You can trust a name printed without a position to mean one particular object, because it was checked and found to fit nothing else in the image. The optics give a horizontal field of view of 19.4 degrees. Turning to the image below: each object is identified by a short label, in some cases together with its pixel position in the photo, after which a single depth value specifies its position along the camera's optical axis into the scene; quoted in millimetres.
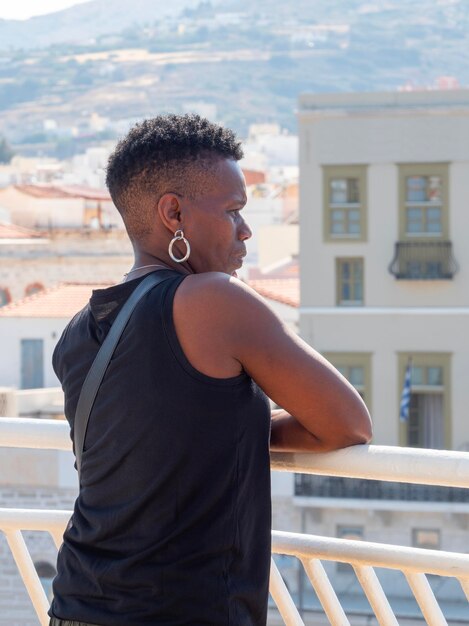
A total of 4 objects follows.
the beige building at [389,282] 26969
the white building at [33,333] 31516
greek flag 26672
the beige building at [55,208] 48875
